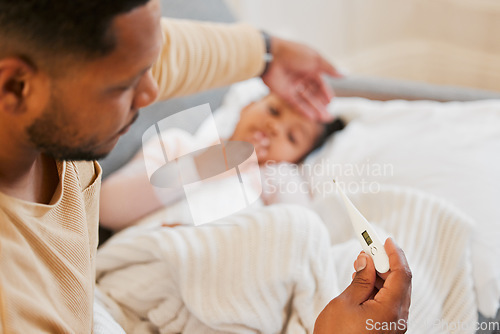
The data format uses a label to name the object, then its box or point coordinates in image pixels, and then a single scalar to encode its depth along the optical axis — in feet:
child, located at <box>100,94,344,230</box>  2.52
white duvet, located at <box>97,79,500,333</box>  2.36
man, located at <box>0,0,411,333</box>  1.48
